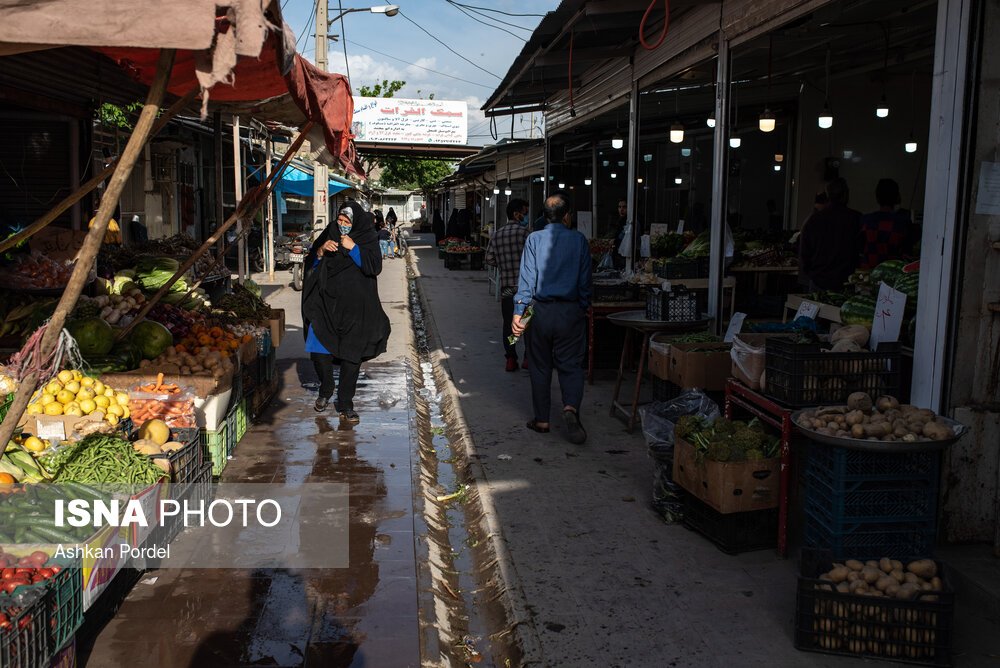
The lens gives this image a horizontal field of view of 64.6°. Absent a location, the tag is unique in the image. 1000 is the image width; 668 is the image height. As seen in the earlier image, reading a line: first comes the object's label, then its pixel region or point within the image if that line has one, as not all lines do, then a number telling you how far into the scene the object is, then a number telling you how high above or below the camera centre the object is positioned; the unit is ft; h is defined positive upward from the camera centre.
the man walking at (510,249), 31.45 -0.53
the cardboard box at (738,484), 14.94 -4.63
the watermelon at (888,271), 19.98 -0.75
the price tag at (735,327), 21.40 -2.35
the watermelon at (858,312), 18.62 -1.65
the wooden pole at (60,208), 11.03 +0.30
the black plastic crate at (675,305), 24.04 -2.02
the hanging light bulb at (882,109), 41.42 +6.93
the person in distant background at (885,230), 26.17 +0.40
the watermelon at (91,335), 19.56 -2.61
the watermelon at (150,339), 21.59 -2.96
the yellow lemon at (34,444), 14.51 -3.94
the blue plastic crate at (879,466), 13.03 -3.69
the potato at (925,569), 12.19 -5.00
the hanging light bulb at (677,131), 46.45 +6.32
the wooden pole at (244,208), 19.94 +0.66
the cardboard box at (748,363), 16.93 -2.65
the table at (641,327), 23.44 -2.62
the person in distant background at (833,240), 25.82 +0.04
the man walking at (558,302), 22.29 -1.83
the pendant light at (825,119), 42.34 +6.50
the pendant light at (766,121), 40.96 +6.14
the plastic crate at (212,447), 18.69 -5.07
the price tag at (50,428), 15.31 -3.84
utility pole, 49.57 +3.53
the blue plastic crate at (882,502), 13.10 -4.30
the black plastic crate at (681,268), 30.89 -1.17
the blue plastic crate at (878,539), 13.19 -4.96
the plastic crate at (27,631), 8.96 -4.69
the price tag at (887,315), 16.70 -1.56
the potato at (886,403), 14.01 -2.84
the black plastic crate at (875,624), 11.45 -5.60
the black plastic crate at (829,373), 15.07 -2.51
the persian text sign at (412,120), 121.08 +17.53
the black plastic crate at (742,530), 15.31 -5.64
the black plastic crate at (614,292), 29.76 -2.03
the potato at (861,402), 13.81 -2.79
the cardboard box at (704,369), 20.47 -3.34
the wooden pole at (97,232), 9.37 -0.03
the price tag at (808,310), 21.07 -1.84
